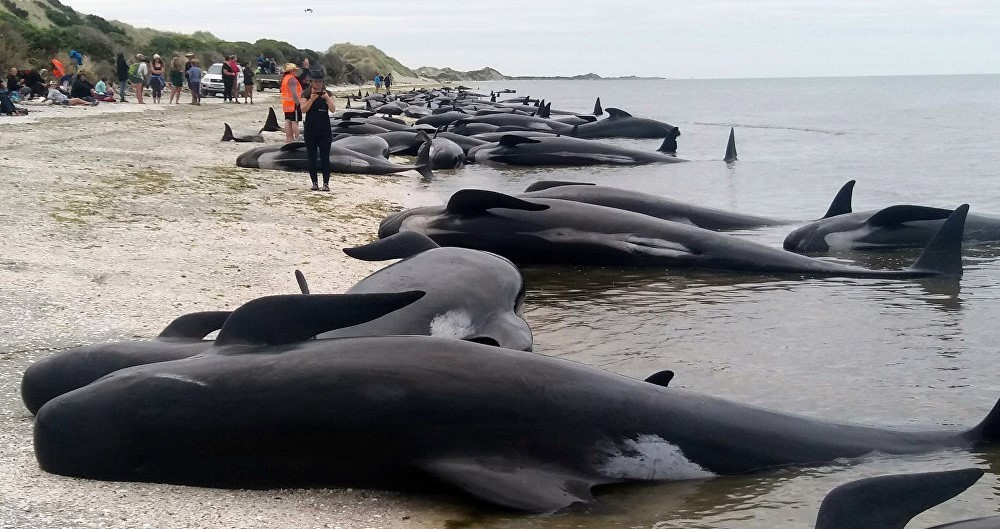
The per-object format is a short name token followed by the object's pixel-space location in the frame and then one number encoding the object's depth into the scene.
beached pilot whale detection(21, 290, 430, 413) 4.47
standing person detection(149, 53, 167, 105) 34.81
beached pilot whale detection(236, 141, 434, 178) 16.77
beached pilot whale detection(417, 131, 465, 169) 19.19
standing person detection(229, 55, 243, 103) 37.88
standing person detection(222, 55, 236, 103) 37.69
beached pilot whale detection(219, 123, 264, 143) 20.86
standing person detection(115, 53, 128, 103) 34.56
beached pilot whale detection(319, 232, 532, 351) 5.58
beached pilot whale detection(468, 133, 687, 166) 18.28
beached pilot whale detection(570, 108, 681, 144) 27.88
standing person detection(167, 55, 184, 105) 35.00
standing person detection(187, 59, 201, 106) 35.28
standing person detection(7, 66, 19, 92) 25.94
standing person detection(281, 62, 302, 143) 18.83
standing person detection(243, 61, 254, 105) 40.94
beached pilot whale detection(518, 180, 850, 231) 9.66
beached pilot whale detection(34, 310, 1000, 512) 3.84
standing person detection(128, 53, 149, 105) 33.37
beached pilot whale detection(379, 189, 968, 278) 8.42
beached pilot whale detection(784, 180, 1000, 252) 9.95
